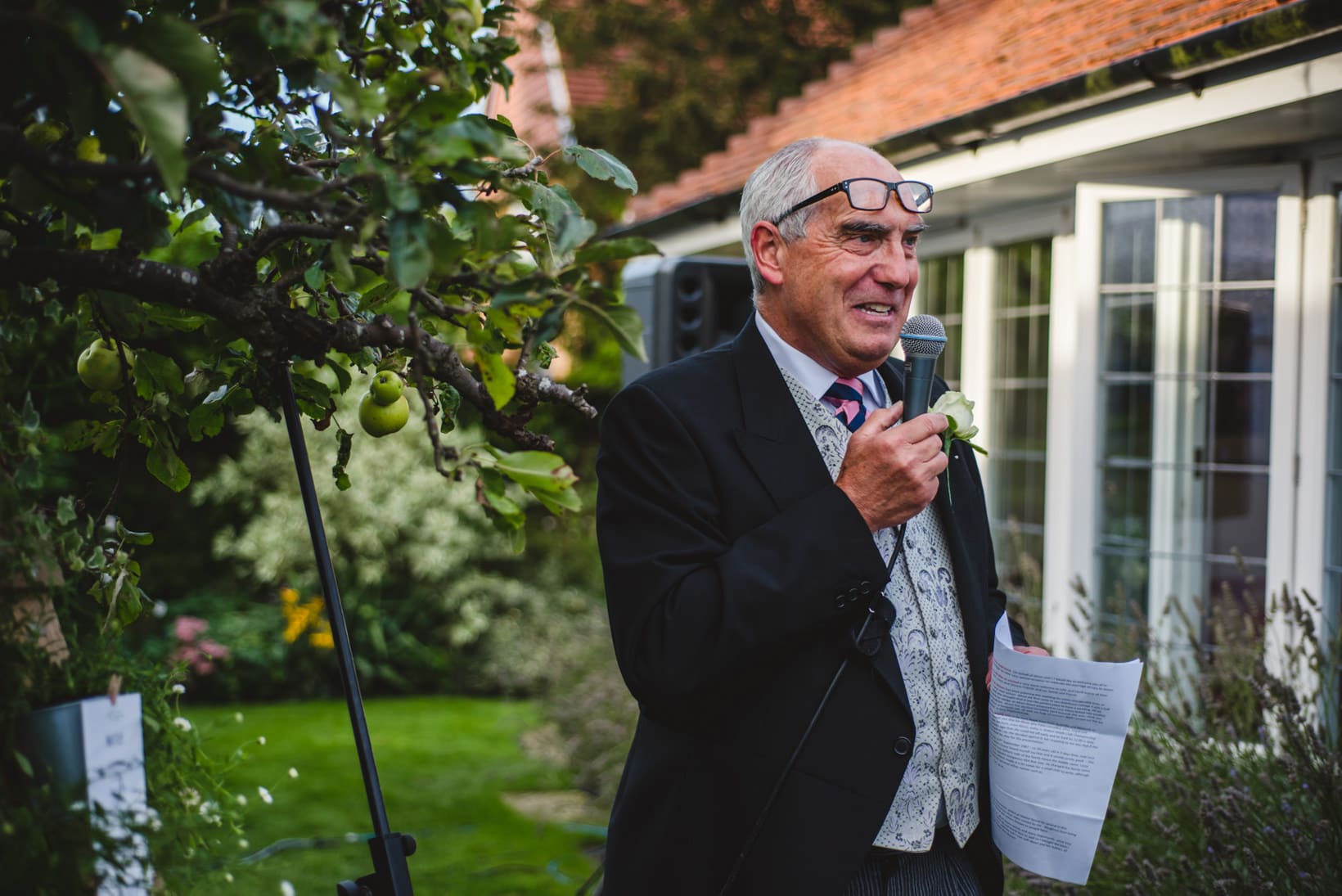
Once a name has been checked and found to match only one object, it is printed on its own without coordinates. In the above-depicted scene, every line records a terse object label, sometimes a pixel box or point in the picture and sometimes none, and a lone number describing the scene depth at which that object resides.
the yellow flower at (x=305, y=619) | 9.18
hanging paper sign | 1.60
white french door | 4.88
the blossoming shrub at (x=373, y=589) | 9.27
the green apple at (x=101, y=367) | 1.53
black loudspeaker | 5.47
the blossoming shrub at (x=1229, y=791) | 2.54
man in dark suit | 1.73
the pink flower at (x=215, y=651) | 4.65
